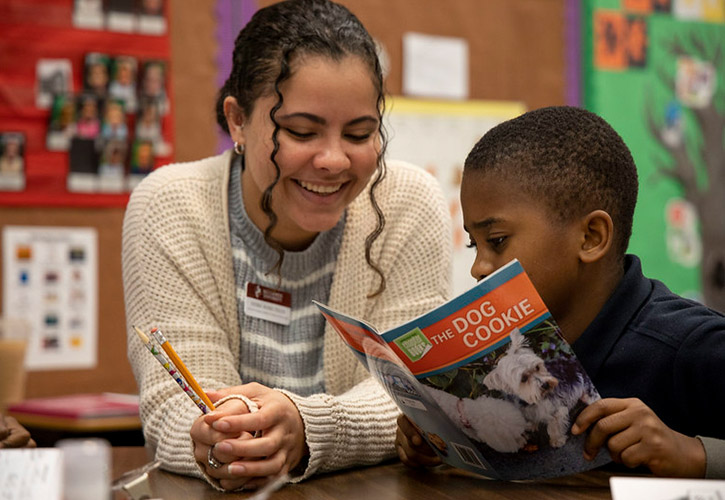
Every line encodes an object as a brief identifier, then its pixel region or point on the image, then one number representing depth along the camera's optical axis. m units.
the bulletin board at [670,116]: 2.92
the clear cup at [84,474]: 0.81
